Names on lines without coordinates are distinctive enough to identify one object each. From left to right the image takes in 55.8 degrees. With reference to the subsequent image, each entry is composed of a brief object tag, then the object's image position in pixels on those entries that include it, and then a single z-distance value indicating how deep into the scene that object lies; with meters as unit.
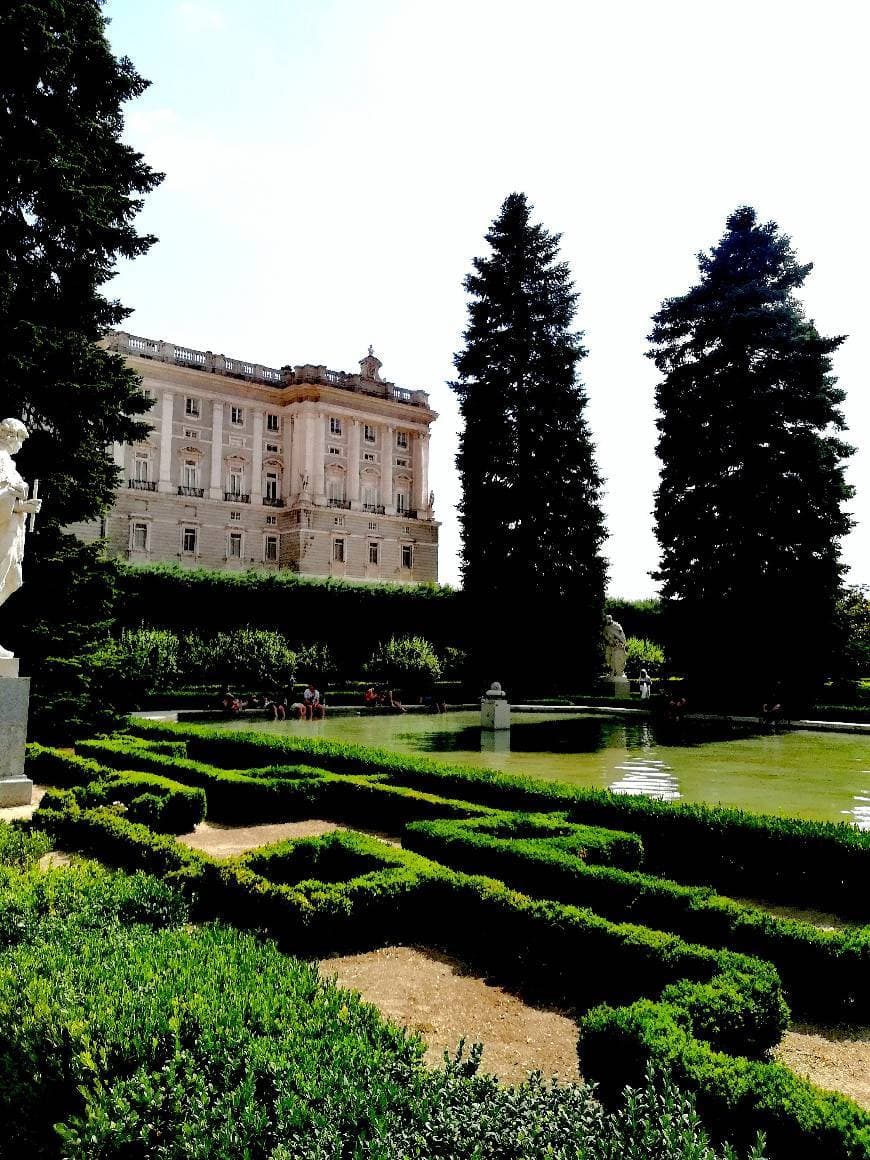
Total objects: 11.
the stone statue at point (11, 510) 8.98
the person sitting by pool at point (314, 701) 23.23
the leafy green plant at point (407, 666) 29.97
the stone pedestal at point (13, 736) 8.95
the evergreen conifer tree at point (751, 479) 23.69
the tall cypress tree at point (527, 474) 28.83
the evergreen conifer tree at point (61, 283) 14.03
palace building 48.12
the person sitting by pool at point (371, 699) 26.03
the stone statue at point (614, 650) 30.39
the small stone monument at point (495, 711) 18.05
